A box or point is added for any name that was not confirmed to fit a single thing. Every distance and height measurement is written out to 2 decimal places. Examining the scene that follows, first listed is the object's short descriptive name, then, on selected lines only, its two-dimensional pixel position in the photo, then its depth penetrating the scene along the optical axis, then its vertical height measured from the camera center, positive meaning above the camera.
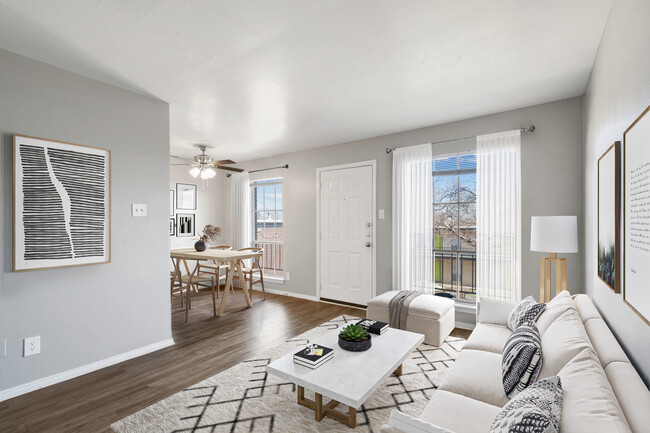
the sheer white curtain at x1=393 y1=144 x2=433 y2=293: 3.94 -0.01
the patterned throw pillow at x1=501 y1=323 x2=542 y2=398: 1.50 -0.70
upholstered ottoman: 3.17 -1.02
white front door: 4.61 -0.24
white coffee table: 1.76 -0.95
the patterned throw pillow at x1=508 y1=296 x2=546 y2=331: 2.20 -0.68
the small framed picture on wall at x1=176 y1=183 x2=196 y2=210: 5.80 +0.40
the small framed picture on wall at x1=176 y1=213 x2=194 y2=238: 5.80 -0.14
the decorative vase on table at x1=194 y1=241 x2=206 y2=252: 4.78 -0.43
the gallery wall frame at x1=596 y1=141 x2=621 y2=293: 1.58 +0.01
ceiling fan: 4.65 +0.78
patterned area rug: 1.95 -1.29
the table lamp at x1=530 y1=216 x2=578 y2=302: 2.51 -0.15
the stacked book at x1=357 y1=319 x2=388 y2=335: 2.58 -0.90
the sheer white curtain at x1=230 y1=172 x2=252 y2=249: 6.14 +0.17
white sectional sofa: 0.93 -0.59
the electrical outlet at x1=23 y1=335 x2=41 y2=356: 2.35 -0.97
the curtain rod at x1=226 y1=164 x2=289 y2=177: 5.51 +0.91
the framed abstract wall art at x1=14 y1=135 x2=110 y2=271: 2.31 +0.10
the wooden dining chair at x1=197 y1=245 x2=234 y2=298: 4.71 -0.85
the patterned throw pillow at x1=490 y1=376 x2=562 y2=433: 0.91 -0.60
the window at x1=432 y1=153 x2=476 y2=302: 3.93 -0.09
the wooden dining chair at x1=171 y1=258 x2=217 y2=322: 4.12 -0.85
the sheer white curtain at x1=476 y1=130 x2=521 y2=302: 3.34 +0.04
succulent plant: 2.28 -0.84
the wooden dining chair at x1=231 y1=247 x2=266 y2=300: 5.15 -0.86
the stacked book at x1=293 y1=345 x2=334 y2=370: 2.00 -0.91
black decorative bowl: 2.23 -0.91
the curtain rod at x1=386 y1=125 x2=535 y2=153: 3.26 +0.95
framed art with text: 1.15 +0.02
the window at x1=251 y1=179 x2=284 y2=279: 5.88 -0.12
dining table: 4.27 -0.54
